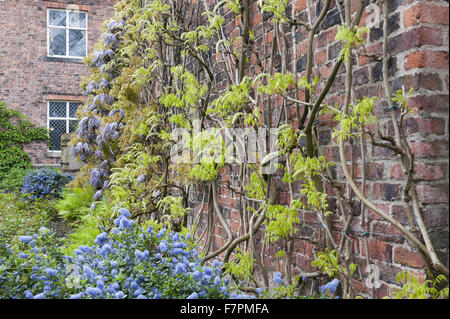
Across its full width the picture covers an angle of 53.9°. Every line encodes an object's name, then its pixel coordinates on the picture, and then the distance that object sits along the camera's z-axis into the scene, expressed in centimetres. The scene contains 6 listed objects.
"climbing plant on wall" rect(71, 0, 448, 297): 186
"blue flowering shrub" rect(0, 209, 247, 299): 198
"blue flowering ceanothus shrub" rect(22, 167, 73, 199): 1000
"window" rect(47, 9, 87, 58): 1357
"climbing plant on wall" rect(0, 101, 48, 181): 1282
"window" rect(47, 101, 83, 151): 1366
